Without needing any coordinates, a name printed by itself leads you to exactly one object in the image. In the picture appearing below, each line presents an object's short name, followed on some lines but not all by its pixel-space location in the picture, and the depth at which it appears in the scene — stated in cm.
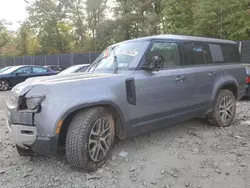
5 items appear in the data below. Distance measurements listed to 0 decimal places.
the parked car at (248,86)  565
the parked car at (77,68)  693
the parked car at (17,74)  936
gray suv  216
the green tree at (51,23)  2796
